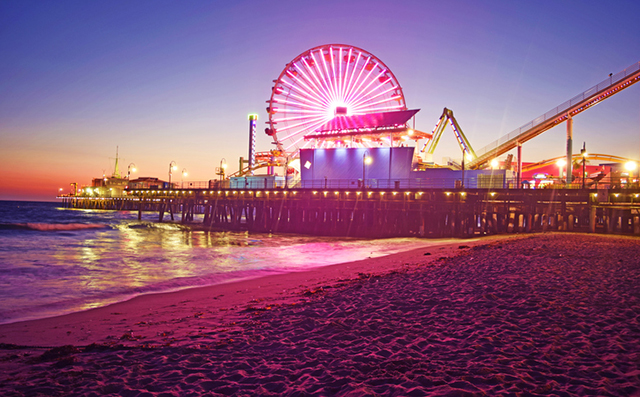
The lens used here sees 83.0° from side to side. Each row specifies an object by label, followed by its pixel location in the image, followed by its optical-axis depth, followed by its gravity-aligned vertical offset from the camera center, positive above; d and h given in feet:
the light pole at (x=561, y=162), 137.98 +17.38
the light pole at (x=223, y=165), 184.32 +17.86
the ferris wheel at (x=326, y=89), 157.89 +50.02
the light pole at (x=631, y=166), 135.29 +16.19
